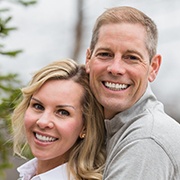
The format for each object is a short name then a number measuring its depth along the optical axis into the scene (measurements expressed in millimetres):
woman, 3602
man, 3133
